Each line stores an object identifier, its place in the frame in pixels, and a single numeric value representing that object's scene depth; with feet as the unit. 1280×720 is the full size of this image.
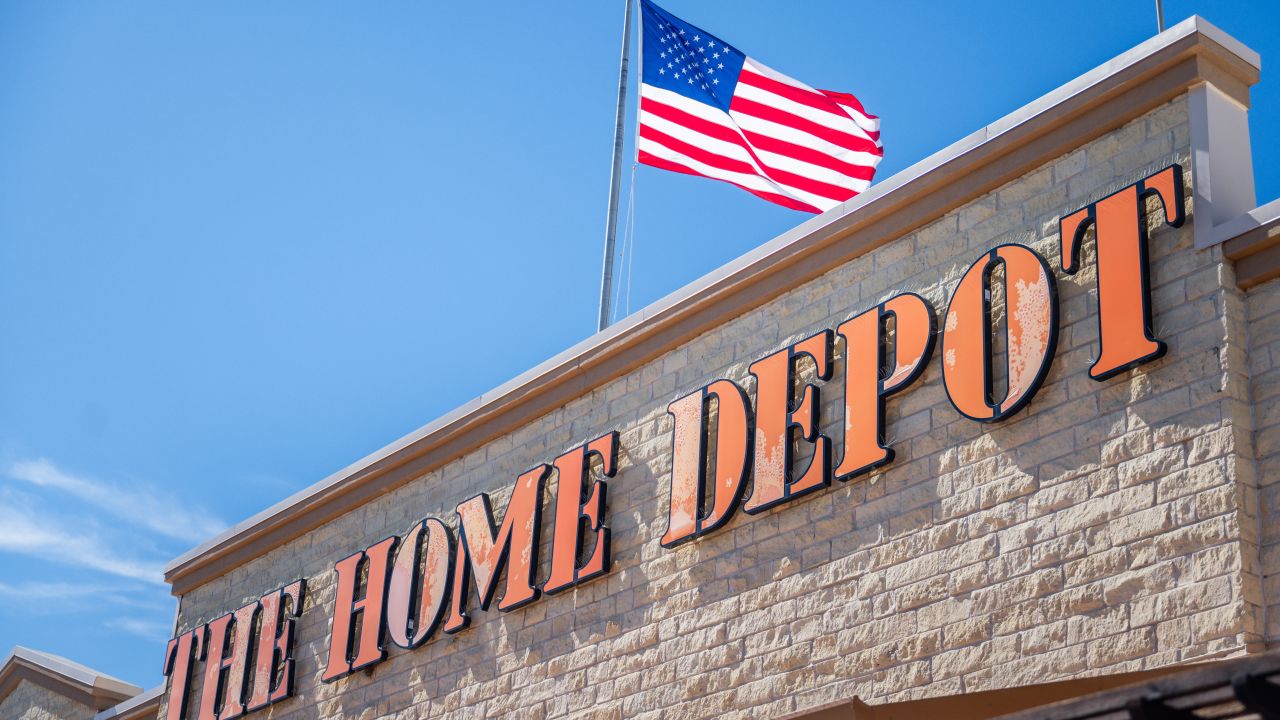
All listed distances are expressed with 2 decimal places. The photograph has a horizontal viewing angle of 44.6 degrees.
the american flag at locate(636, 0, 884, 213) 44.98
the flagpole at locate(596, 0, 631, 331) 46.93
